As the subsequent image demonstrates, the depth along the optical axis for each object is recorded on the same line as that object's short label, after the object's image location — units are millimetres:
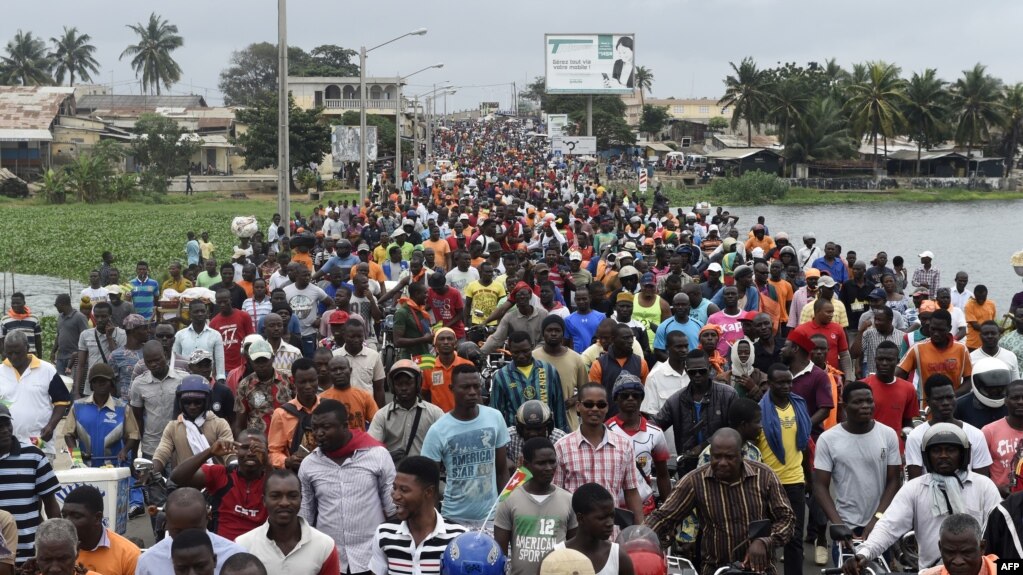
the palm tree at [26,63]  117625
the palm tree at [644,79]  169875
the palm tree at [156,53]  132000
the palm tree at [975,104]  96375
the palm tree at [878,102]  90562
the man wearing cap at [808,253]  19344
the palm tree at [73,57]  136125
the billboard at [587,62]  72188
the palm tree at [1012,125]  98250
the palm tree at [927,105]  95062
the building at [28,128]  75125
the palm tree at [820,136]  90625
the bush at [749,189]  80375
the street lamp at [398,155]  53272
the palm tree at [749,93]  94188
